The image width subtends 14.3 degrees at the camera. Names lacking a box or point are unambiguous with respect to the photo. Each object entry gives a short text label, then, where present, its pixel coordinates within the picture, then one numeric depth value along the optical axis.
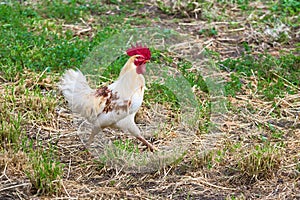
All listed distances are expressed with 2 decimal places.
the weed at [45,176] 9.29
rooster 9.91
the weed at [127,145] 10.54
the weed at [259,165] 9.83
